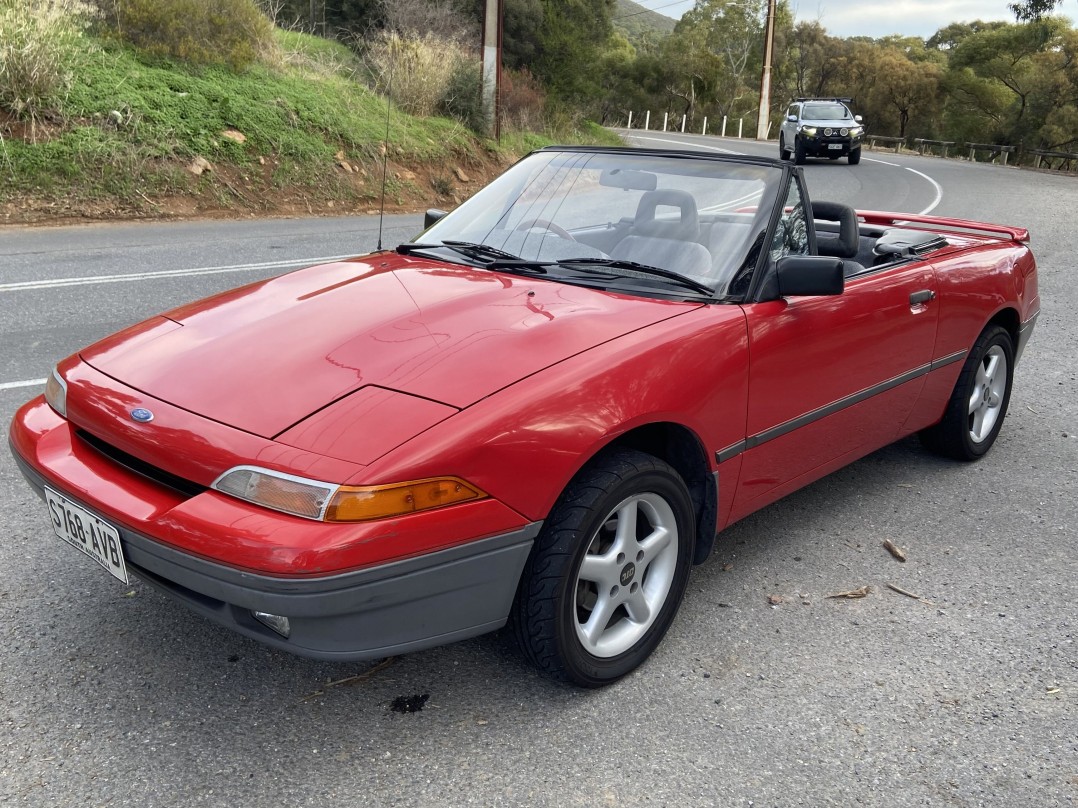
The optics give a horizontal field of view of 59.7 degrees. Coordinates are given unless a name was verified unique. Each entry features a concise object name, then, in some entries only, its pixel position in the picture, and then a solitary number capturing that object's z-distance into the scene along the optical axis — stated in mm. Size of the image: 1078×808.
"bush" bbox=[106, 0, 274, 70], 14203
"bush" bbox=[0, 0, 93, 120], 11742
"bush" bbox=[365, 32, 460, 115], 17250
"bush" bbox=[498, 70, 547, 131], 19906
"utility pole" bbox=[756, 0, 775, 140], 51000
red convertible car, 2150
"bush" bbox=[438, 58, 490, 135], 17859
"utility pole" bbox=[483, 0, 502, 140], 17656
